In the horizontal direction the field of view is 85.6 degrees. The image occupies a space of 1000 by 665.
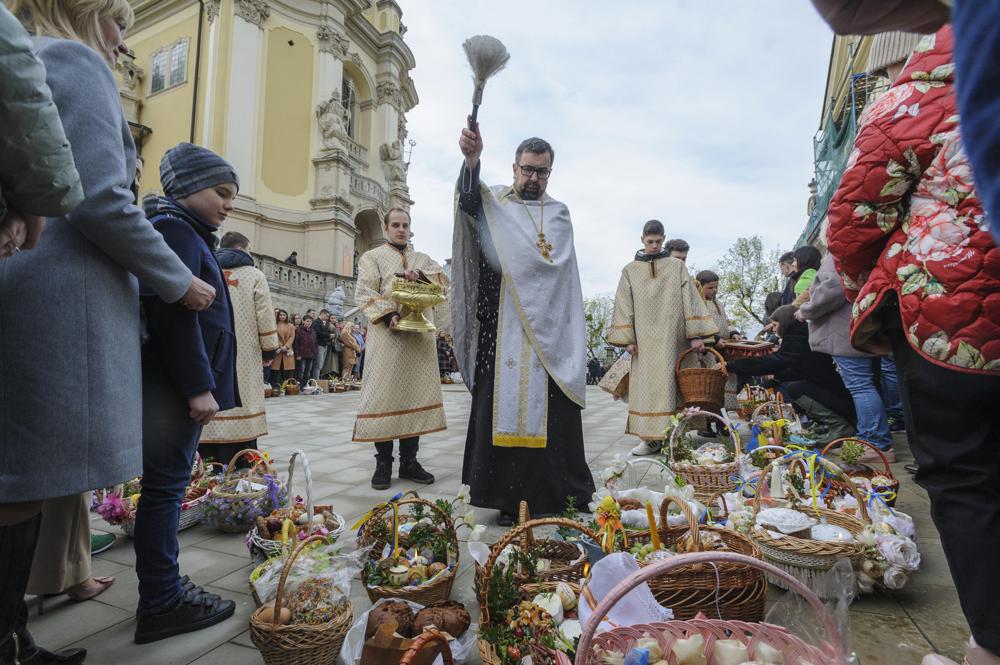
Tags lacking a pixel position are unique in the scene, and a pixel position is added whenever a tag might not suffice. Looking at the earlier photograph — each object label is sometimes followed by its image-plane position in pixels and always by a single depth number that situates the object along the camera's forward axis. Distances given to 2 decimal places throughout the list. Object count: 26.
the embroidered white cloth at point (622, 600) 1.52
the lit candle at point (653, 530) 1.84
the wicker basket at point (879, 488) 2.67
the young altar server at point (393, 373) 3.86
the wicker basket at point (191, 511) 2.96
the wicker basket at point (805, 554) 1.99
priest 3.02
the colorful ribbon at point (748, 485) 2.82
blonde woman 1.39
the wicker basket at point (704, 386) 4.41
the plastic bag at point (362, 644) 1.54
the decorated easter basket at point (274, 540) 2.27
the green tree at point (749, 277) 26.48
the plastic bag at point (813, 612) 1.18
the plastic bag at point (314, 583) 1.74
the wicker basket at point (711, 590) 1.72
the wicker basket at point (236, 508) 2.90
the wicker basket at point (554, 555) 1.91
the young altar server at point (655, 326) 4.83
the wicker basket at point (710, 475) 3.32
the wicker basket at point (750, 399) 6.10
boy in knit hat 1.87
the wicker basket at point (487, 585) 1.50
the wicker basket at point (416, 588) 1.89
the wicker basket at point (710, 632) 1.16
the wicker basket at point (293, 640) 1.57
